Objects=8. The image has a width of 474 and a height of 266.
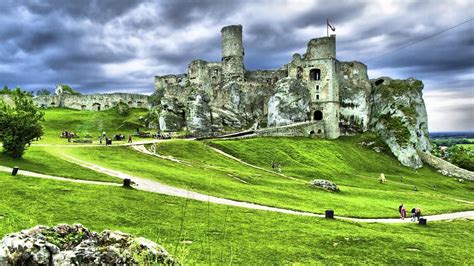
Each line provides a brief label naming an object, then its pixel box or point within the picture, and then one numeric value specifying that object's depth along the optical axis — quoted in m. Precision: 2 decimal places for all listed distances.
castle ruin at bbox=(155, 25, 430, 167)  90.88
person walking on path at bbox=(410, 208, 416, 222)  35.25
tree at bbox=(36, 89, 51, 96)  158.15
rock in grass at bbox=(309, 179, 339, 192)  49.25
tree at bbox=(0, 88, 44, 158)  39.38
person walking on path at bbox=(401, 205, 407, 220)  35.89
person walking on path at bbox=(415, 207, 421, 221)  35.19
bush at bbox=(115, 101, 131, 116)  99.06
